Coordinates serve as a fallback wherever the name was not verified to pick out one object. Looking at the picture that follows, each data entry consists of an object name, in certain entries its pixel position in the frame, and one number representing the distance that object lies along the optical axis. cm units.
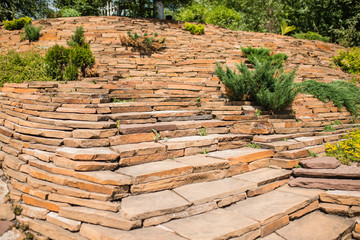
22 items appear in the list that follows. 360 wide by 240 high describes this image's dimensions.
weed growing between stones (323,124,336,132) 519
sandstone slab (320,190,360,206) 303
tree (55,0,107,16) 1519
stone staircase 249
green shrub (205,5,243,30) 1623
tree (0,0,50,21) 1479
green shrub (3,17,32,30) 1091
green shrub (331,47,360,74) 962
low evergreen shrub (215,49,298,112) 480
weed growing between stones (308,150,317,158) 402
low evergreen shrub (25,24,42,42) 927
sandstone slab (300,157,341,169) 356
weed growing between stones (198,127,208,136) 412
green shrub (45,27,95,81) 551
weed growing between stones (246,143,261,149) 408
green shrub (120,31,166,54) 834
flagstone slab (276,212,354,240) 261
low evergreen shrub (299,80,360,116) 617
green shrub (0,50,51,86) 583
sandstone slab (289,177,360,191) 323
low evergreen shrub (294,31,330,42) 1348
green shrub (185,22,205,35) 1093
